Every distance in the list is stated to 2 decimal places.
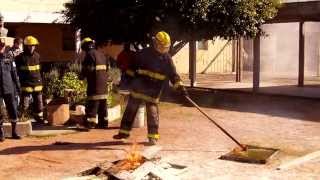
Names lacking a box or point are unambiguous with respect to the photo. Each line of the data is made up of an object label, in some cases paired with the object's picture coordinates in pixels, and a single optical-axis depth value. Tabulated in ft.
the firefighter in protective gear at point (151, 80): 27.48
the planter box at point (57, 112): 33.94
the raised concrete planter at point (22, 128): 30.30
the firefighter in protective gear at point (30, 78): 33.96
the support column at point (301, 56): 56.95
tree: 41.78
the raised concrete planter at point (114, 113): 36.33
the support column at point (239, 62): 67.04
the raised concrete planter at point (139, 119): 32.91
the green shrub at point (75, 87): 36.73
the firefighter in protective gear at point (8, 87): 28.73
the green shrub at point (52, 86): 37.35
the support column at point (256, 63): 53.62
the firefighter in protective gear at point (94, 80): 31.99
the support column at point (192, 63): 61.87
